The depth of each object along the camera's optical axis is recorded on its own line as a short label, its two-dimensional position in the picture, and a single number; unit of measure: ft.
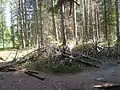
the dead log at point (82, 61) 22.54
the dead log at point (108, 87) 15.63
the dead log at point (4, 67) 20.91
